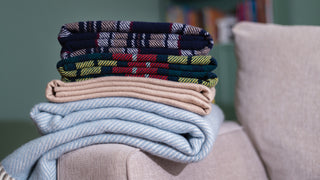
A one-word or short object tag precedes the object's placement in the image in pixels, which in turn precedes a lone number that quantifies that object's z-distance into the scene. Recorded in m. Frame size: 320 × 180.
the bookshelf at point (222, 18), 2.27
